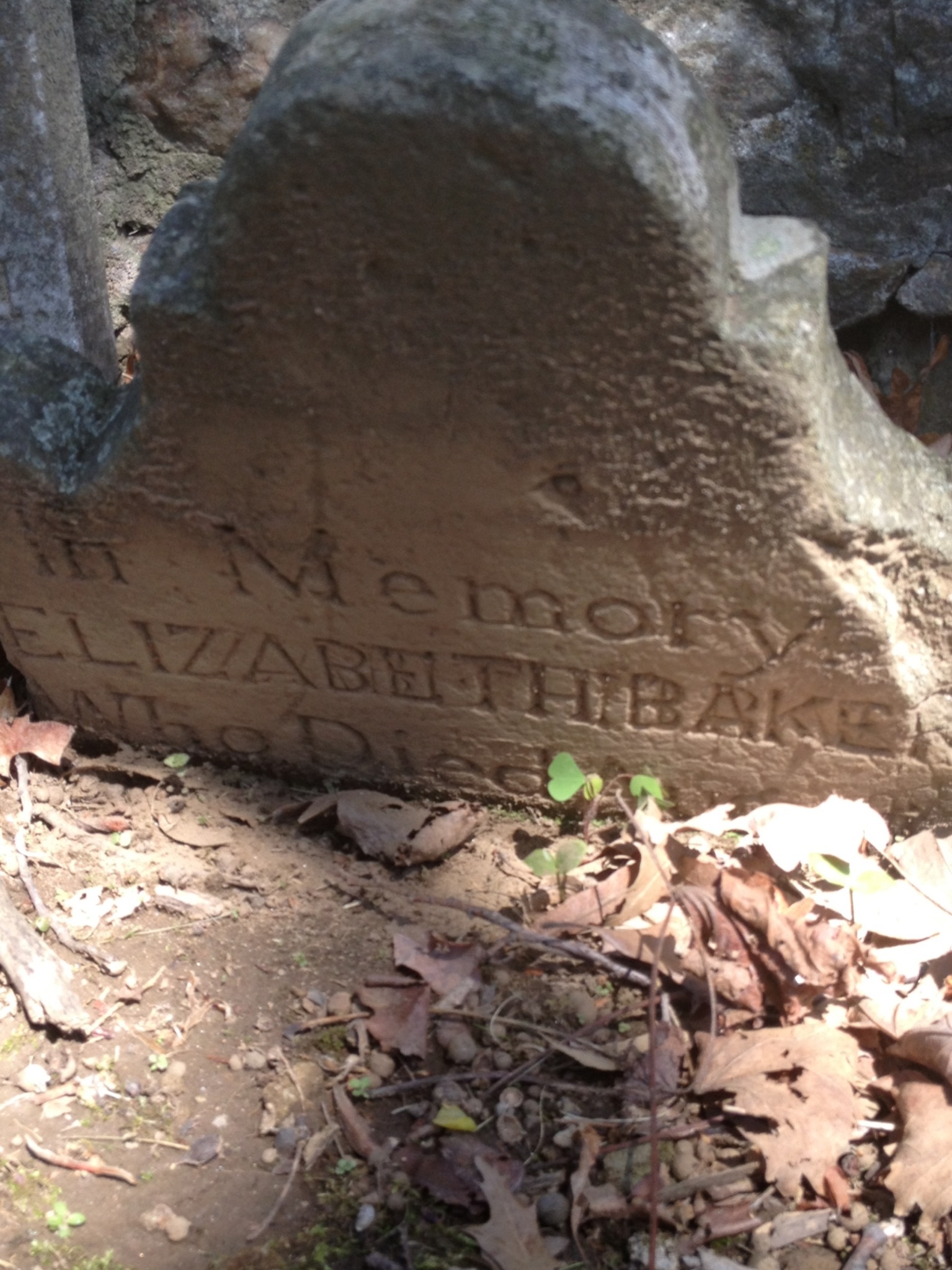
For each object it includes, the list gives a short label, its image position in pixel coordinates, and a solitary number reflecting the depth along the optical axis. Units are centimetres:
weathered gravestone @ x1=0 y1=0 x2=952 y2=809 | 46
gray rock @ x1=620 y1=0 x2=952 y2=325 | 76
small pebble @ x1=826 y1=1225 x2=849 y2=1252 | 49
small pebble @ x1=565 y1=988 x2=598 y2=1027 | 55
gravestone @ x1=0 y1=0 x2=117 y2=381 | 69
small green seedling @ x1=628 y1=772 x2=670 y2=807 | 62
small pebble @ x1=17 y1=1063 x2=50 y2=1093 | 54
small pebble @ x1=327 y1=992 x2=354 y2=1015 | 56
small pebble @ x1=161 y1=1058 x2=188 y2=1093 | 54
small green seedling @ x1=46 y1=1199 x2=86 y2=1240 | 50
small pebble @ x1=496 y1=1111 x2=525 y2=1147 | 52
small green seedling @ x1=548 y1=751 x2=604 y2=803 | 61
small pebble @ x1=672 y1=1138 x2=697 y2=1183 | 51
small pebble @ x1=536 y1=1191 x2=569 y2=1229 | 49
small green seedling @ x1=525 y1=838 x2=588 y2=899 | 59
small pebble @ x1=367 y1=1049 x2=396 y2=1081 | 54
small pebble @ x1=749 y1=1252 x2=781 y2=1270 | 49
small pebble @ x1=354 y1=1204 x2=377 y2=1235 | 49
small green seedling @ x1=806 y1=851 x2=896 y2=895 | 59
